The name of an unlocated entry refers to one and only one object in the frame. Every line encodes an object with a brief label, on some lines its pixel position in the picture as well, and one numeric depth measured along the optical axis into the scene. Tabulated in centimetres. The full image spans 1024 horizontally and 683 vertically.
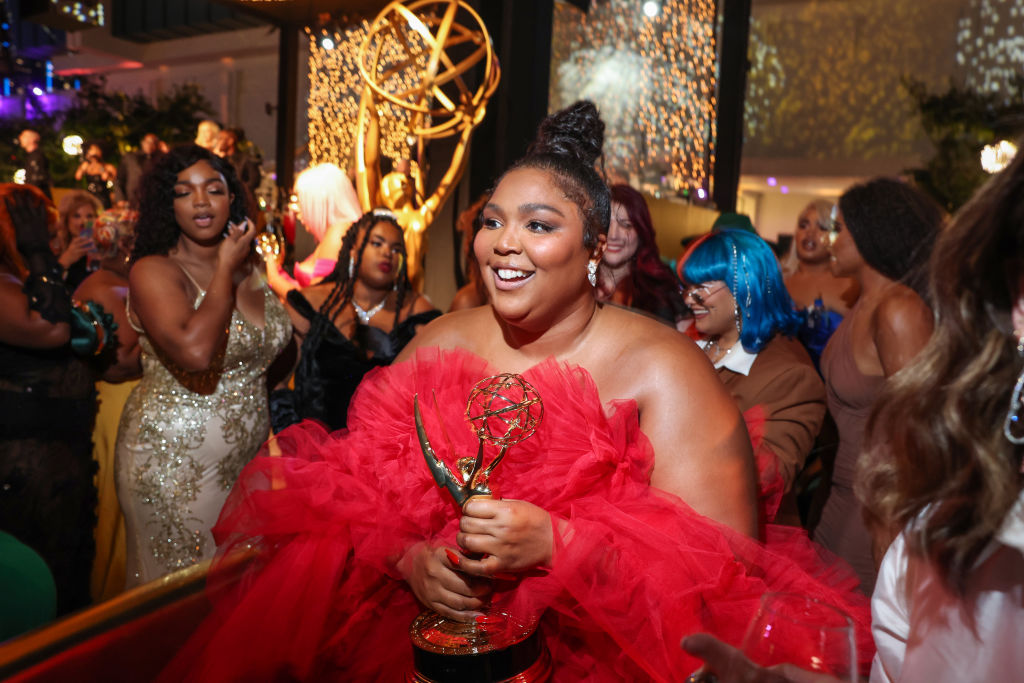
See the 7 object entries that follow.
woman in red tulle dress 138
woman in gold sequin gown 298
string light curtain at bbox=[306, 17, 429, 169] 845
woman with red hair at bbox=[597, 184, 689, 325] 352
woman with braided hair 345
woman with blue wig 262
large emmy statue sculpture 576
